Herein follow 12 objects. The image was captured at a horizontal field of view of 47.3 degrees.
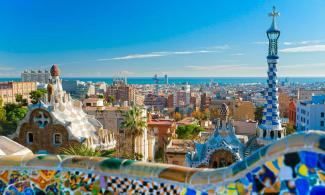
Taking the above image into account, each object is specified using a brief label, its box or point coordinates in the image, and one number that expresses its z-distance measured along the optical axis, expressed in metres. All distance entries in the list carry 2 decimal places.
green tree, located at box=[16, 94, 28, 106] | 59.35
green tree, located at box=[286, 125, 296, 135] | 46.42
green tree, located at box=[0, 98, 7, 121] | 47.46
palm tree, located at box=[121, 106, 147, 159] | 25.77
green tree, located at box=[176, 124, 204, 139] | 43.48
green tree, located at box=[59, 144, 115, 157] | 17.05
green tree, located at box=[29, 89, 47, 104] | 53.69
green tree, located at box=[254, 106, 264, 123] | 64.99
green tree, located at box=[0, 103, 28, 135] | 38.59
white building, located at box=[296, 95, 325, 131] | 50.39
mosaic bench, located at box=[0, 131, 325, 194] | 3.43
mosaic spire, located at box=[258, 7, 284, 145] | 17.30
